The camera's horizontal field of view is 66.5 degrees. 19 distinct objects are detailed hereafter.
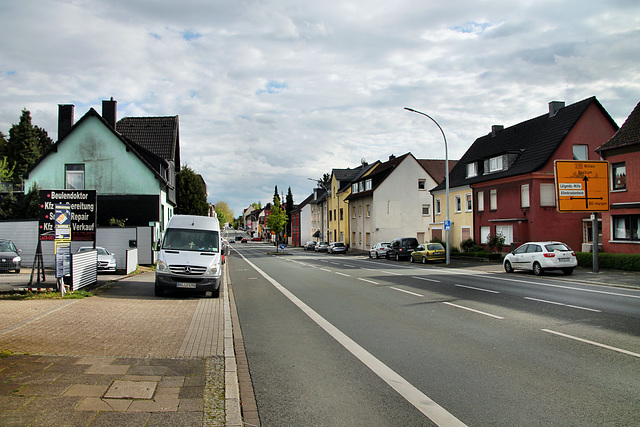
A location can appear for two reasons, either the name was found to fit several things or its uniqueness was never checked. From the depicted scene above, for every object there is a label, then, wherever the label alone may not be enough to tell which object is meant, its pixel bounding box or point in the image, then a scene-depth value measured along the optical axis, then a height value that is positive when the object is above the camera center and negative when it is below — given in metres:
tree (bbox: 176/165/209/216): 51.88 +4.43
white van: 13.61 -0.65
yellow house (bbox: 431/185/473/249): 40.66 +1.57
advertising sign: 14.78 +0.78
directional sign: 22.47 +2.12
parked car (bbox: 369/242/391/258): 42.76 -1.48
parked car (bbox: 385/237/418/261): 37.78 -1.06
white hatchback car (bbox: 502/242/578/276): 20.98 -1.13
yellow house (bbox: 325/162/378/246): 67.50 +4.80
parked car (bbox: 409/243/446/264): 33.19 -1.35
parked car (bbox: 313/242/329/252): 63.61 -1.67
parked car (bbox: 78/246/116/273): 21.45 -1.16
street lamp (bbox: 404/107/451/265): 28.55 +3.77
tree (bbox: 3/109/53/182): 66.88 +12.83
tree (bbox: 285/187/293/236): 119.80 +7.71
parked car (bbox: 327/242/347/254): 57.41 -1.66
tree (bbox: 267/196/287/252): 72.75 +2.32
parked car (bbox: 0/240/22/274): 21.08 -0.95
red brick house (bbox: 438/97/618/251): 32.50 +4.03
